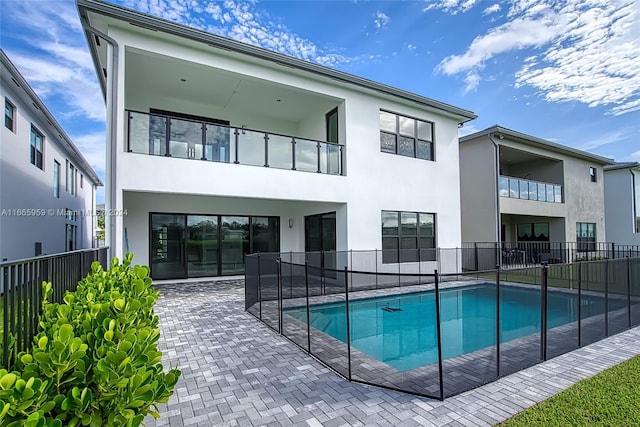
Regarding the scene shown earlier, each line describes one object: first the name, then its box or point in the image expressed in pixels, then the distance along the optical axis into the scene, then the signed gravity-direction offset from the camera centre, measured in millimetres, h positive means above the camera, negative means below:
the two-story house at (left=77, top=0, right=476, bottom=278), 8383 +2228
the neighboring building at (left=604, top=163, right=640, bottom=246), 23984 +1454
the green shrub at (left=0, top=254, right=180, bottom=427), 1584 -820
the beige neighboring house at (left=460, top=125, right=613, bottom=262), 16516 +1786
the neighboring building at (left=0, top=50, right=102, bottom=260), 10453 +2107
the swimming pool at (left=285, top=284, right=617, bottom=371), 4652 -1559
